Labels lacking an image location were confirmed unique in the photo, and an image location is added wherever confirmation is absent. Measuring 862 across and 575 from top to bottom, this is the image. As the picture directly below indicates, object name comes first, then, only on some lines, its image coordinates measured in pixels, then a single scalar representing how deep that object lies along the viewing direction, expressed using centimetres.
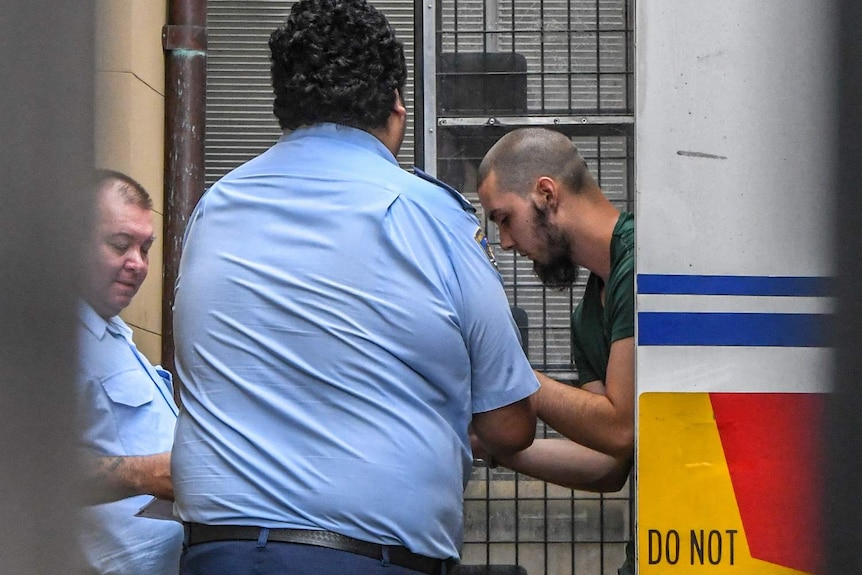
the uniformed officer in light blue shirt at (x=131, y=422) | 615
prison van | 579
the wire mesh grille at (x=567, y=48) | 1097
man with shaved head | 678
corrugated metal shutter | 1199
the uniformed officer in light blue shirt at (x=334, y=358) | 611
